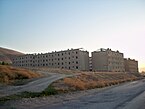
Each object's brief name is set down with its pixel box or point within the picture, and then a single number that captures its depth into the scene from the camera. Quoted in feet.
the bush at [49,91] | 46.29
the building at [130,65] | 257.54
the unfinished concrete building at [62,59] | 178.42
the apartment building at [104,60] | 188.91
